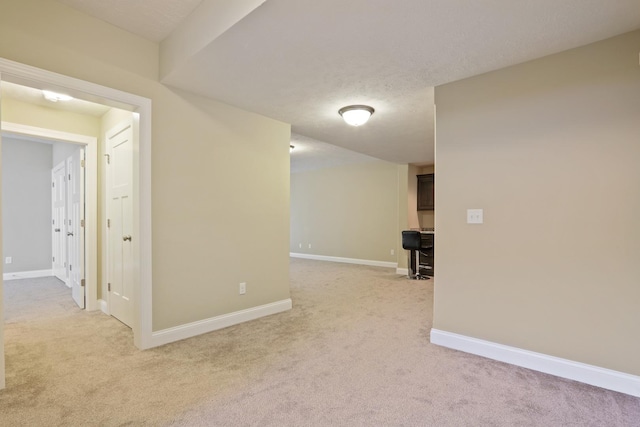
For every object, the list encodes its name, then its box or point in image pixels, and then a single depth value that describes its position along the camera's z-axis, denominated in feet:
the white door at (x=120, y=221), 10.21
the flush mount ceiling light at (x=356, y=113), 10.43
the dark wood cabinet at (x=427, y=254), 19.23
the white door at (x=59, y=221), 15.92
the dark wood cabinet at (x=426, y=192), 21.56
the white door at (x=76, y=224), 12.44
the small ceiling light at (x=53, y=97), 9.98
